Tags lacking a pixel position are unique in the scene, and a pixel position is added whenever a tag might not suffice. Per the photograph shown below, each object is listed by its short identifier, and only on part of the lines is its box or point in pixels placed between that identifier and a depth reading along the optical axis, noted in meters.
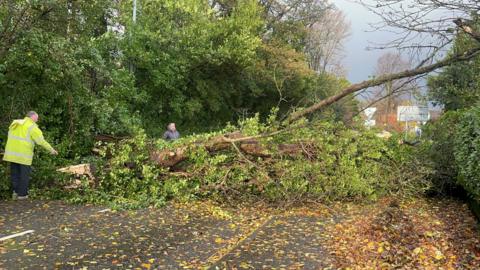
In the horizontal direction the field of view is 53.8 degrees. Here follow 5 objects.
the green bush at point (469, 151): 7.12
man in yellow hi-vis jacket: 8.29
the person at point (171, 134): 13.80
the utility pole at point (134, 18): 19.27
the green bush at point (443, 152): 10.00
